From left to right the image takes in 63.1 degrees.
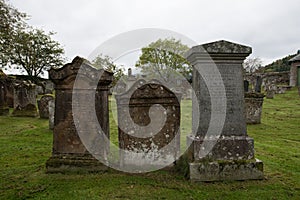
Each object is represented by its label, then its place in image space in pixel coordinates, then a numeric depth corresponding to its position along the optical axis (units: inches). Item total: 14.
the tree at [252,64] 1995.0
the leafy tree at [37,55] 1289.4
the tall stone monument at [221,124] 172.9
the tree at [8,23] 610.8
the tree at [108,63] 1224.0
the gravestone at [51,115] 369.1
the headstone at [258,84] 842.8
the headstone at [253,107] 414.6
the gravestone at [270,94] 844.6
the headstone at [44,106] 474.0
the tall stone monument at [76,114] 192.1
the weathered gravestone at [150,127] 199.6
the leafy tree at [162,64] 1280.8
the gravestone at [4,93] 532.4
